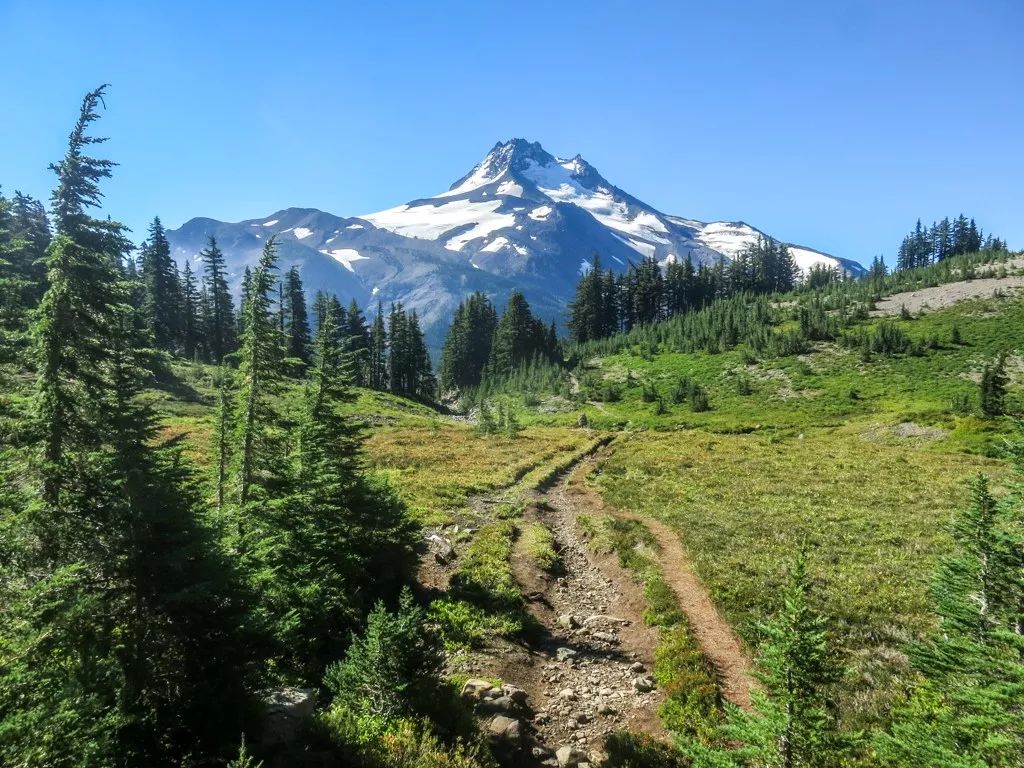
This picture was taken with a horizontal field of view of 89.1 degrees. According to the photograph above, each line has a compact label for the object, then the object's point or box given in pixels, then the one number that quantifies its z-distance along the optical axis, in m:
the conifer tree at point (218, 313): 79.81
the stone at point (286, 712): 9.30
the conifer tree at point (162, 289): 71.38
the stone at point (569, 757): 10.53
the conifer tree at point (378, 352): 93.00
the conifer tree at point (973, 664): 5.88
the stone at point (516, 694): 12.26
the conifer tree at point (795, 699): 6.41
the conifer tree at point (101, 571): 6.95
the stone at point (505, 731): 10.81
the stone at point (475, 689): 11.94
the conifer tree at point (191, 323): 77.00
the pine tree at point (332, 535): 13.67
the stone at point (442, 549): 21.05
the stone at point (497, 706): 11.62
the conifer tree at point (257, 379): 17.69
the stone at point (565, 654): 14.72
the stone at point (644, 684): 13.05
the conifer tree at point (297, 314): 84.25
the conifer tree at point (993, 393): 46.31
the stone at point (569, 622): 16.58
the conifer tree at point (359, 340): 87.88
